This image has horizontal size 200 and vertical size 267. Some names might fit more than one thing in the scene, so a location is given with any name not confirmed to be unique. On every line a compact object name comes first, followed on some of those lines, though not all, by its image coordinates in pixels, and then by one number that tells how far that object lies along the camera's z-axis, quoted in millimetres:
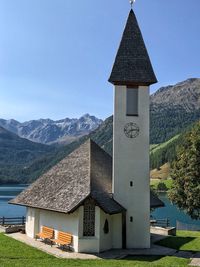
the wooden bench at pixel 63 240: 24703
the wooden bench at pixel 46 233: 26516
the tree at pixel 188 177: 35781
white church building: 24703
